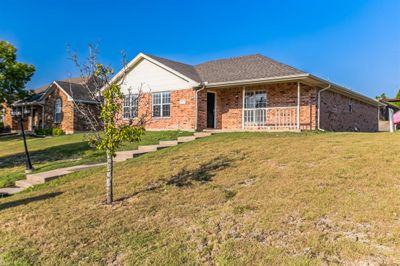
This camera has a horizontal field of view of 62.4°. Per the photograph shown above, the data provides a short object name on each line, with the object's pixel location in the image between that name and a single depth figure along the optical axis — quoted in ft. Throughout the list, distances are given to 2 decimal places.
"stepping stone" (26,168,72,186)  30.89
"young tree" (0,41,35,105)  57.98
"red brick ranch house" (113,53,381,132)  51.57
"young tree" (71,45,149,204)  21.70
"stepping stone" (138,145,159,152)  41.37
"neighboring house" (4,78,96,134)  83.30
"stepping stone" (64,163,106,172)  34.14
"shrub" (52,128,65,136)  82.29
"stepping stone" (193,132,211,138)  48.51
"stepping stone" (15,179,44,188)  30.96
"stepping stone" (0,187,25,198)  29.53
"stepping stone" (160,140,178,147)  43.81
